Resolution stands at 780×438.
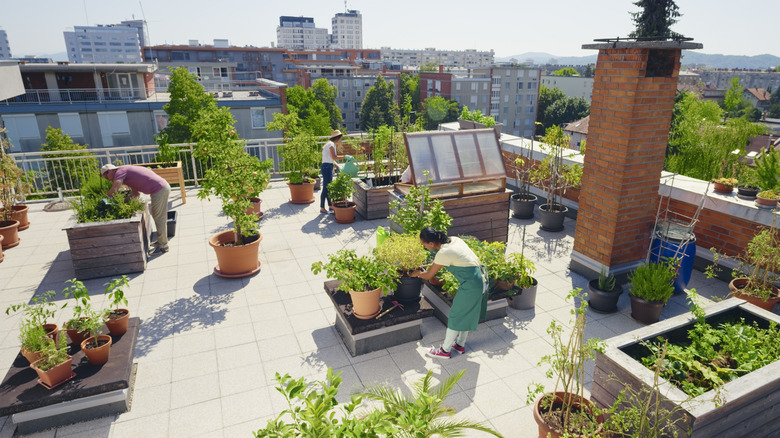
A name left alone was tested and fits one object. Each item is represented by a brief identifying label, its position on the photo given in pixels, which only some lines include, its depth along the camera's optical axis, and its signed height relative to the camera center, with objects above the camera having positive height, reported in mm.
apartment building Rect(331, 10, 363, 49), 199625 +26412
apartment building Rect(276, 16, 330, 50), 182375 +18272
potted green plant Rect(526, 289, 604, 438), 3201 -2416
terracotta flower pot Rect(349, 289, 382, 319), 4621 -2257
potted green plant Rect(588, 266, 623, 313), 5523 -2602
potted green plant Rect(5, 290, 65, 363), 3859 -2147
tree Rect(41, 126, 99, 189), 25183 -3255
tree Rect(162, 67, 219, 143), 26875 -1240
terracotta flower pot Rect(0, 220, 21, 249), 7439 -2429
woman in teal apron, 4320 -1944
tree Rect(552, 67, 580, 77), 113312 +1431
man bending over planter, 6792 -1558
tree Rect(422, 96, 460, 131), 70188 -4975
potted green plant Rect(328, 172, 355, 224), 8727 -2266
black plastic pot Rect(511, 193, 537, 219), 8953 -2516
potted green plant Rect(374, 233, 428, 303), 4965 -1986
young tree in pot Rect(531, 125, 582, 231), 8289 -1850
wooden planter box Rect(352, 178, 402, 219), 8867 -2339
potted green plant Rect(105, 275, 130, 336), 4398 -2294
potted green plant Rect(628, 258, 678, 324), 5203 -2421
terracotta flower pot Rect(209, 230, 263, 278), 6371 -2441
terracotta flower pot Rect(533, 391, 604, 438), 3275 -2455
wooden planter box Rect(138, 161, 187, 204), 9480 -1912
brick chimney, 5492 -919
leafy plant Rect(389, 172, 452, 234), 5895 -1765
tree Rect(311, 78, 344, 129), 65062 -2232
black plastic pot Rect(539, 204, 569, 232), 8250 -2521
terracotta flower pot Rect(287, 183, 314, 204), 9867 -2415
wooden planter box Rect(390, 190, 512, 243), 7059 -2152
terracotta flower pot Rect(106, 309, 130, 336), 4414 -2305
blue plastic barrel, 5668 -2131
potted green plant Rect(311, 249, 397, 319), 4648 -2033
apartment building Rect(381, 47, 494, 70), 186625 +9170
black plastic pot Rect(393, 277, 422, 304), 4938 -2265
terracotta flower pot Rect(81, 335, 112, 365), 3988 -2347
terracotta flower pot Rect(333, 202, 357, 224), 8688 -2500
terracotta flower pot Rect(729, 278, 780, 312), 5164 -2517
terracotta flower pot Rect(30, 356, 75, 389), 3725 -2384
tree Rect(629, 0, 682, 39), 26922 +3504
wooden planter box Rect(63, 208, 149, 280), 6266 -2287
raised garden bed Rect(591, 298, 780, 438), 2975 -2174
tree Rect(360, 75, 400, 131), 66500 -3563
